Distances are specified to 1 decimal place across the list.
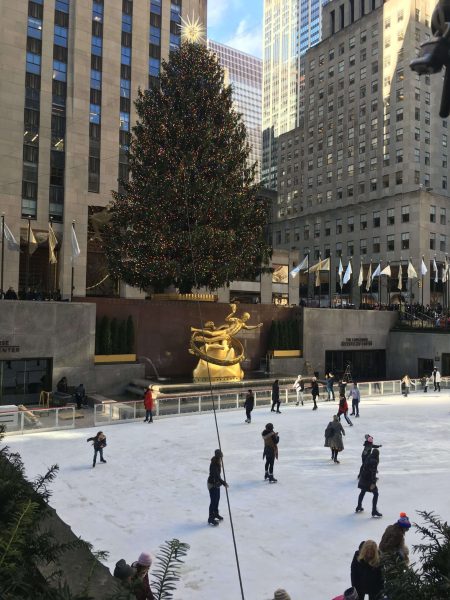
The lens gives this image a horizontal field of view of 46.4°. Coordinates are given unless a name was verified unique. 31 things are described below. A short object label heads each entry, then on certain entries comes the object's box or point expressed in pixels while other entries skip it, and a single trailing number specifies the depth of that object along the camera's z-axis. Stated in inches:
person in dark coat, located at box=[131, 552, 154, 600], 198.2
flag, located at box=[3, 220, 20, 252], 1007.3
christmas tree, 1163.9
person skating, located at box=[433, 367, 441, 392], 1135.6
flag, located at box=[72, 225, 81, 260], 1088.8
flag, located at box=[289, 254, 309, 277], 1427.2
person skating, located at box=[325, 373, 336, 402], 980.6
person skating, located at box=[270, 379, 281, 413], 831.7
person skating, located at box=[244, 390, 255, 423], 740.0
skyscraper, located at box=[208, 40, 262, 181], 6397.6
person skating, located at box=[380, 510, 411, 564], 247.8
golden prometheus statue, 1005.8
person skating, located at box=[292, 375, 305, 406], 915.4
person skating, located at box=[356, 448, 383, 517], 388.5
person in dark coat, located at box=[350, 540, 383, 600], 227.9
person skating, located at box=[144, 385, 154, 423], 744.3
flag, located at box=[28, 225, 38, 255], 1098.5
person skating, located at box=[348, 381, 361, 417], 792.3
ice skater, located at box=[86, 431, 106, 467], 514.6
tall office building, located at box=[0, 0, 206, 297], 1658.5
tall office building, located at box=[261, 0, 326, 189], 5703.7
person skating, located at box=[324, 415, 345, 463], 521.3
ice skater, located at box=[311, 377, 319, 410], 873.5
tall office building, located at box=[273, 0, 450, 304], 2672.2
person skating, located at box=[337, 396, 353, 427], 697.5
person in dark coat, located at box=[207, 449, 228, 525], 374.0
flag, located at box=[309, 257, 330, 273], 1430.9
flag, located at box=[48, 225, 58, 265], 1060.5
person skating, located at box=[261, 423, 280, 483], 470.3
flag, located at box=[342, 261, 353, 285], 1467.3
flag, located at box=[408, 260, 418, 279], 1515.3
